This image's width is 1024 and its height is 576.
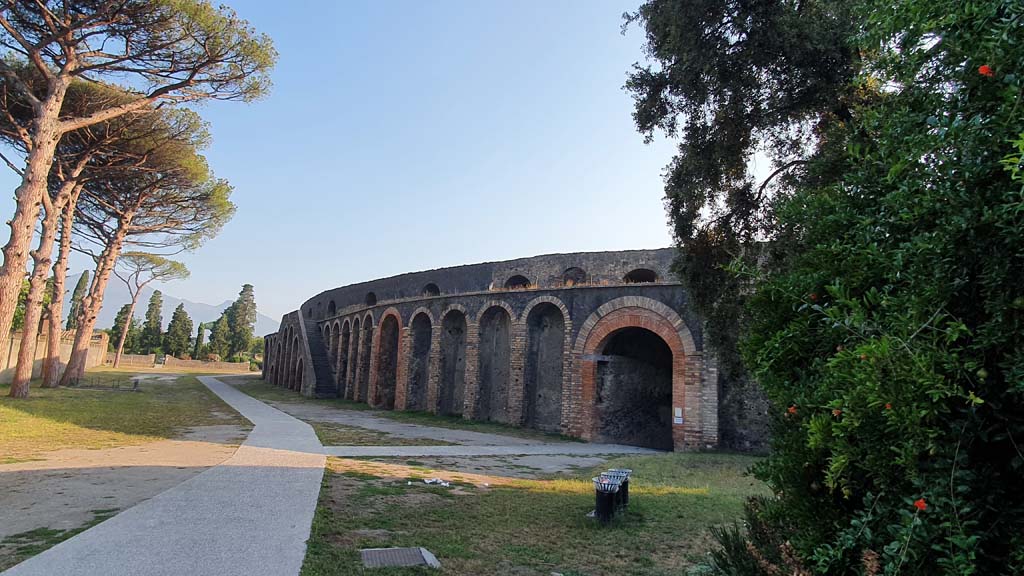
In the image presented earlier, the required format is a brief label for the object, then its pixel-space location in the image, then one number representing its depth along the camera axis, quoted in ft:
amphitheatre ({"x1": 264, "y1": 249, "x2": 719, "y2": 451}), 47.45
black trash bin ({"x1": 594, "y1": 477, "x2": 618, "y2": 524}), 19.43
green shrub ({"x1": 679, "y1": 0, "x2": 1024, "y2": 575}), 5.23
